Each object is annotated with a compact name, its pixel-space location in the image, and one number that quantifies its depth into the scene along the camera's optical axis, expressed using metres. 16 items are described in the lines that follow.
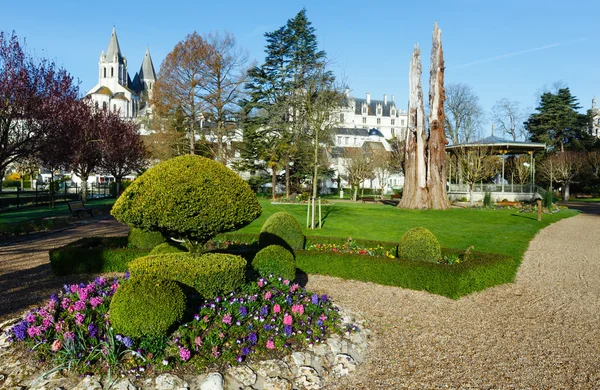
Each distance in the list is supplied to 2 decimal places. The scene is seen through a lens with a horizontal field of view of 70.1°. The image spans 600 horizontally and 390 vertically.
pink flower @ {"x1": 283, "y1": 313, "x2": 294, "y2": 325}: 5.33
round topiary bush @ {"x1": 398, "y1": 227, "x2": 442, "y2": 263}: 8.95
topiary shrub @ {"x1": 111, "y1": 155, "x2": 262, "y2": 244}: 5.77
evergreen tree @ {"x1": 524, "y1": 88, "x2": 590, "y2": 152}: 53.19
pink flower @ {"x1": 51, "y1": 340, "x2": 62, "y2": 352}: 4.54
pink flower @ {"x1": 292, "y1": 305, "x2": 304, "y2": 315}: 5.67
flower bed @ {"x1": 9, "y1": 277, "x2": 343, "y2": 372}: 4.52
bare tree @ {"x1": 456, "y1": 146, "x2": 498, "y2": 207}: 32.38
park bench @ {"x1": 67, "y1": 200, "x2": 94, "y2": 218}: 20.59
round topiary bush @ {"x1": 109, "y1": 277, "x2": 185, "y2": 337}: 4.55
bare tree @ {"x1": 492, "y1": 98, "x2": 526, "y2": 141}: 60.09
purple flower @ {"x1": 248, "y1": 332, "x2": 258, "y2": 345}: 4.96
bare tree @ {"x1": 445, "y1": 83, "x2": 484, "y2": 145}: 52.78
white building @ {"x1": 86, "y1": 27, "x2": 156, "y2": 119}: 91.44
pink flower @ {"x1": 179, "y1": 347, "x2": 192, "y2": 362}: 4.50
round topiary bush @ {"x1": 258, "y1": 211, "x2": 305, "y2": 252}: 10.21
